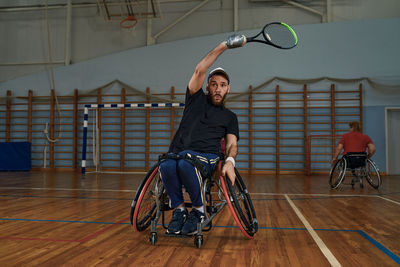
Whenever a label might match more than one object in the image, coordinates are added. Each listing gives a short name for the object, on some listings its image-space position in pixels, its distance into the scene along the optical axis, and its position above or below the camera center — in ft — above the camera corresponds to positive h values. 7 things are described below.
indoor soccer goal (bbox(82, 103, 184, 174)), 27.35 +0.04
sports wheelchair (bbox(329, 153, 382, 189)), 15.26 -1.29
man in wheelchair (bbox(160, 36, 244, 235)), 5.99 -0.06
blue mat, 27.96 -1.62
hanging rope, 26.96 +1.42
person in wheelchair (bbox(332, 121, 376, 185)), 15.46 -0.40
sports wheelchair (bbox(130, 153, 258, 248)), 5.96 -1.22
